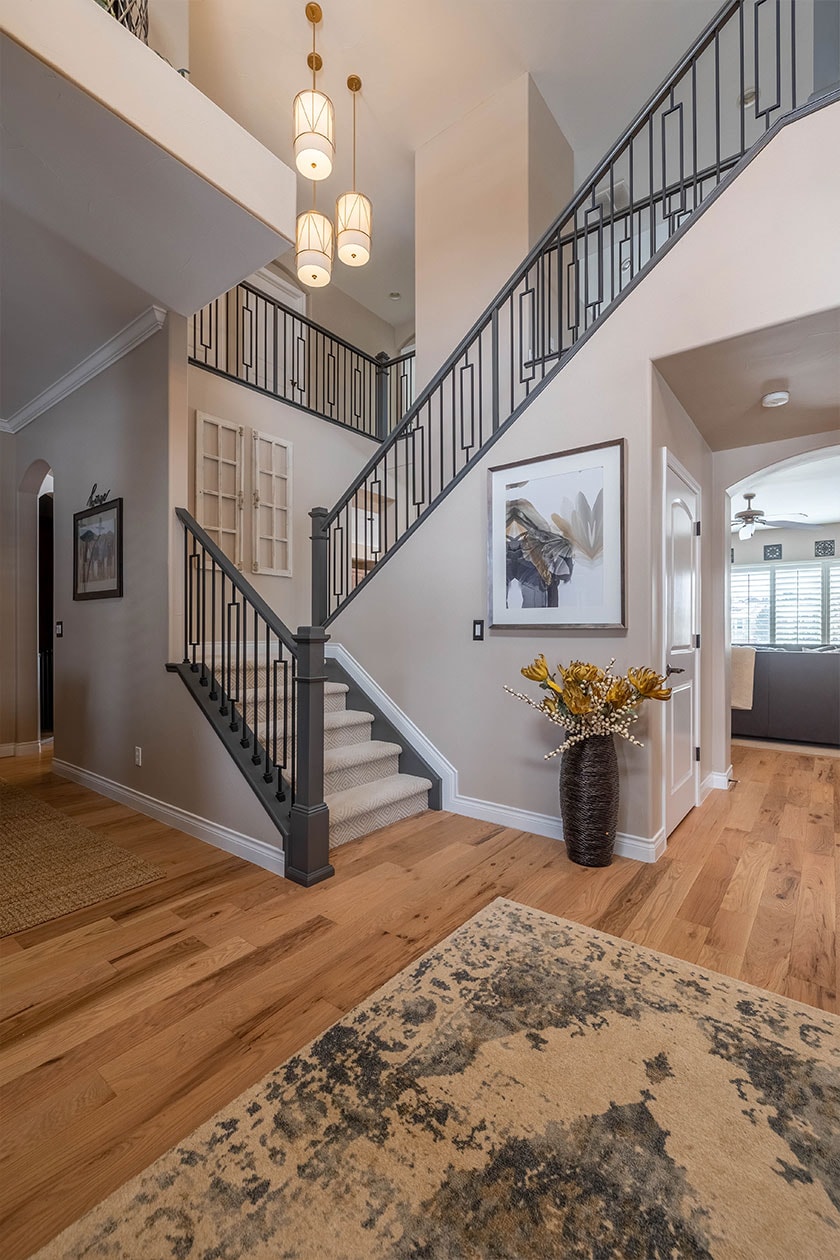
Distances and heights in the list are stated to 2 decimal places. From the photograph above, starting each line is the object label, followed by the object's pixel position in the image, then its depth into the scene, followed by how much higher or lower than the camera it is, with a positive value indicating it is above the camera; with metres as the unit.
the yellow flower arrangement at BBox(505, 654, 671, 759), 2.77 -0.37
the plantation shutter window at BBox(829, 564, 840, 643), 10.25 +0.35
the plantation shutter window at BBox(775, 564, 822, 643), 10.45 +0.35
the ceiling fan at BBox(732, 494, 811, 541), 7.47 +1.42
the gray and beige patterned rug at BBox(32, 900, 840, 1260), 1.10 -1.18
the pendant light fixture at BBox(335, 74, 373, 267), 3.83 +2.65
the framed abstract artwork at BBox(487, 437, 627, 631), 3.02 +0.46
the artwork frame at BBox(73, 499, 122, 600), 3.94 +0.49
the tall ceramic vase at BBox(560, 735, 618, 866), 2.83 -0.89
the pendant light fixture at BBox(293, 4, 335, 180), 3.31 +2.85
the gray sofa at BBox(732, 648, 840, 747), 5.41 -0.73
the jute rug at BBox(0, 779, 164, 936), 2.45 -1.22
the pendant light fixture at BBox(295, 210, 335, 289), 3.74 +2.45
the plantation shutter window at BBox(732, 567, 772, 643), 11.03 +0.35
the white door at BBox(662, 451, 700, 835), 3.19 -0.08
